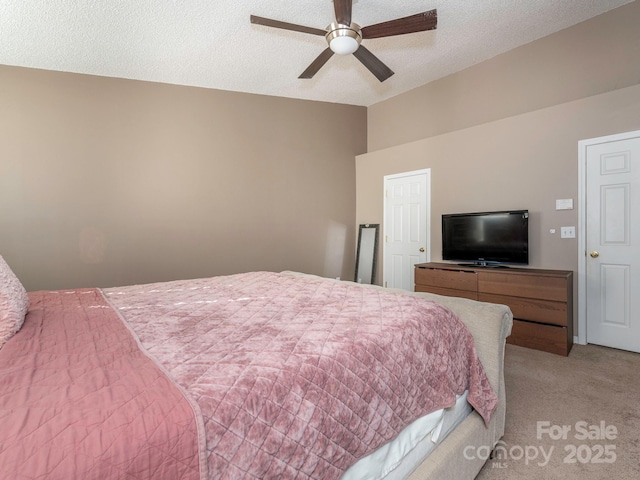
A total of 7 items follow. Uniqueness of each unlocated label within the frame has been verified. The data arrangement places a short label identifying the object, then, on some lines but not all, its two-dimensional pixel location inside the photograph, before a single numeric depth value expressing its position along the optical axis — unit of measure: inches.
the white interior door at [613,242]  119.1
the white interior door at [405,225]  182.9
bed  26.8
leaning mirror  206.5
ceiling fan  94.6
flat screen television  141.6
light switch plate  131.9
